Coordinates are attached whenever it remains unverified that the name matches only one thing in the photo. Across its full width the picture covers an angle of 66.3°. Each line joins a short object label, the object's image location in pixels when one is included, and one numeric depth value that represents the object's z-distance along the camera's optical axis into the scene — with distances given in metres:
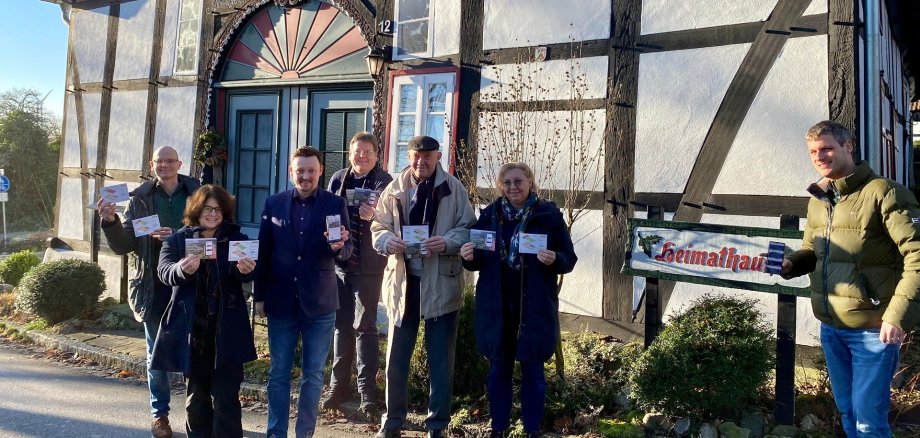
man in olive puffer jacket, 2.93
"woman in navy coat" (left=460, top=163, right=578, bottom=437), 3.82
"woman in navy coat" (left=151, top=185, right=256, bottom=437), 3.78
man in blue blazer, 3.90
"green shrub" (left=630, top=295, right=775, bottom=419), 4.06
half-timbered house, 5.68
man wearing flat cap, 4.04
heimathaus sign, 4.21
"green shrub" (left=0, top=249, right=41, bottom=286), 10.47
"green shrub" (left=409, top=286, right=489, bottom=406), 4.76
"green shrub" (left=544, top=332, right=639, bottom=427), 4.54
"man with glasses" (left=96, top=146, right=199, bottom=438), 4.34
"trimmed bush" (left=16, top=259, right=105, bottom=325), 7.71
